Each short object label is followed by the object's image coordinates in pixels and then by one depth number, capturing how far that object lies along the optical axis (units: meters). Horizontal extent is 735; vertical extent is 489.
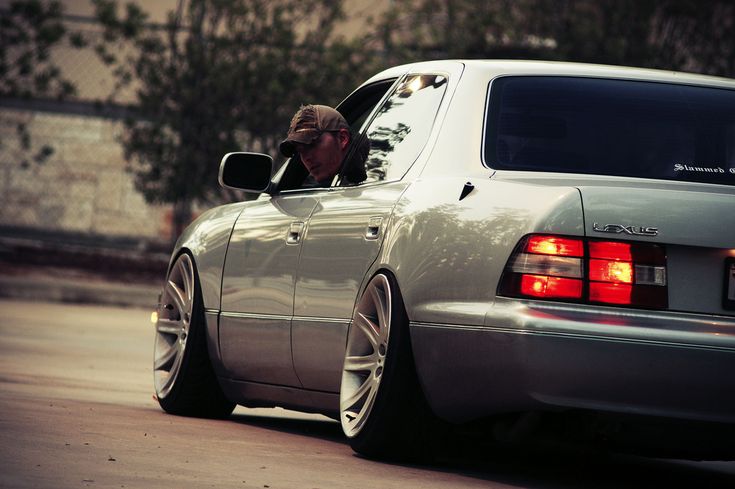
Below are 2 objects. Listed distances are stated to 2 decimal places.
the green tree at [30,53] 36.67
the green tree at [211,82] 36.67
